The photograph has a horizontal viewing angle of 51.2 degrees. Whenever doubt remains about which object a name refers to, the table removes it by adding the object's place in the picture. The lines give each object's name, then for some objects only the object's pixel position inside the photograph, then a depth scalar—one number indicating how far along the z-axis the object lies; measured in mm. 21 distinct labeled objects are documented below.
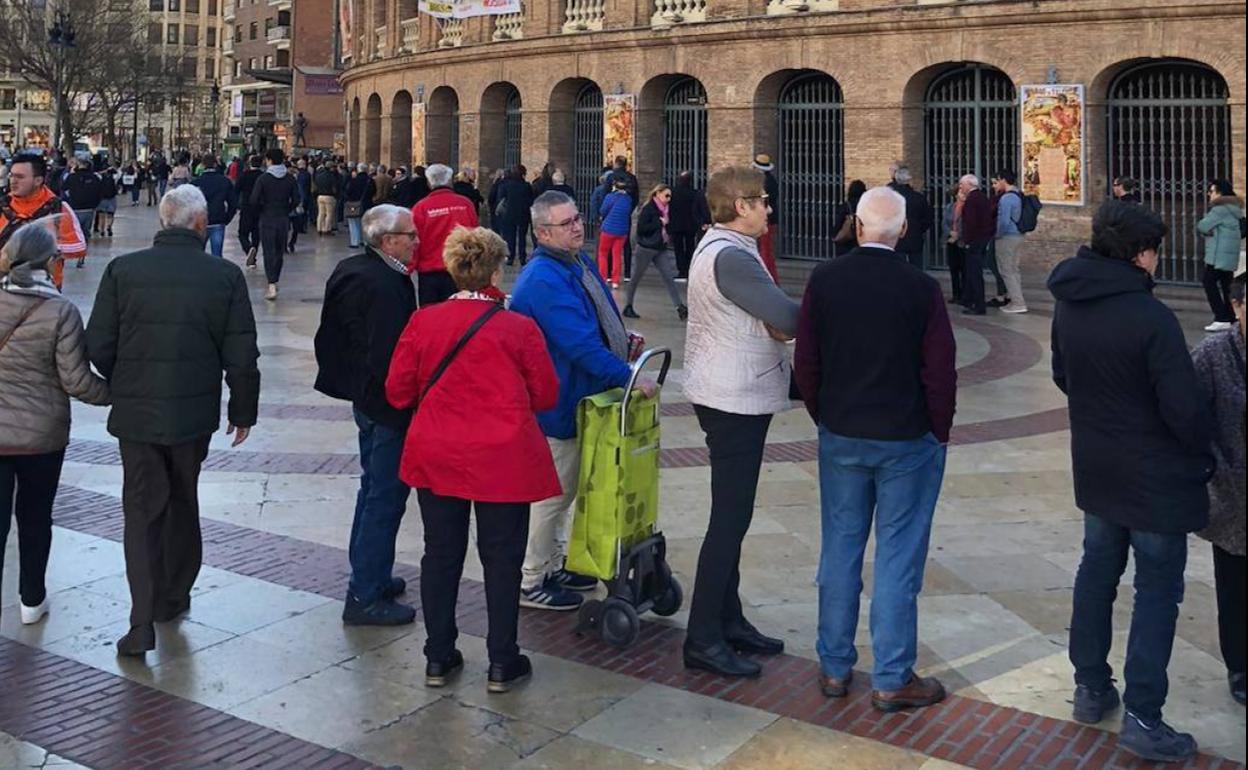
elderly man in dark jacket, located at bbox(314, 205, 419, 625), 5906
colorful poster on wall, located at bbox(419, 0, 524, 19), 28355
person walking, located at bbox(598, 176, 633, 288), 17797
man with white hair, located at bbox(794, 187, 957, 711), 4867
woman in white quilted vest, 5199
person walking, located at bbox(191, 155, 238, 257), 18781
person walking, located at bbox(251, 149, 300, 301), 18625
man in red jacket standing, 9039
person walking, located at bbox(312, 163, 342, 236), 31344
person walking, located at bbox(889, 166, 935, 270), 17172
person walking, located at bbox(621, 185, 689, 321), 16141
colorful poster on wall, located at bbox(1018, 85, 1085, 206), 20844
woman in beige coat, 5703
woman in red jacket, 5117
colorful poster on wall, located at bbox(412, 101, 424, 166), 34406
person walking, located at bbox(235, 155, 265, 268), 21469
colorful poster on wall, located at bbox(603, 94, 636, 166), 27275
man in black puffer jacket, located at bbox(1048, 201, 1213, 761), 4555
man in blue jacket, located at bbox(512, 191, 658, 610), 5637
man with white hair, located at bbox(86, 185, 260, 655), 5648
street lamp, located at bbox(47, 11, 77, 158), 45375
